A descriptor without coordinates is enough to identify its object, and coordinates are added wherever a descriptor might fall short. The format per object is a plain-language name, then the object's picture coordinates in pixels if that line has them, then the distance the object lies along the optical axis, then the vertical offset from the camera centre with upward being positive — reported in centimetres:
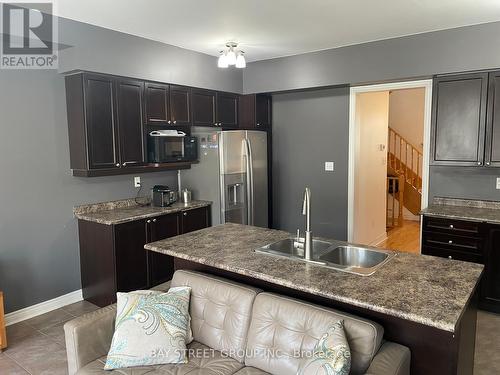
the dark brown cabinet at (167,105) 410 +56
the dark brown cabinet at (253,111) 521 +59
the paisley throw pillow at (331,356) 149 -83
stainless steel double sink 236 -66
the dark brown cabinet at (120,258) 359 -103
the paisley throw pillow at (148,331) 193 -93
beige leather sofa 169 -91
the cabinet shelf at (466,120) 352 +30
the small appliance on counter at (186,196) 458 -51
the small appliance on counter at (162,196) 426 -47
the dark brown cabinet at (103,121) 352 +33
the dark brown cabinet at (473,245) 338 -87
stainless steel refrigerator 449 -25
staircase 723 -47
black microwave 413 +9
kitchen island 165 -66
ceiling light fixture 380 +95
